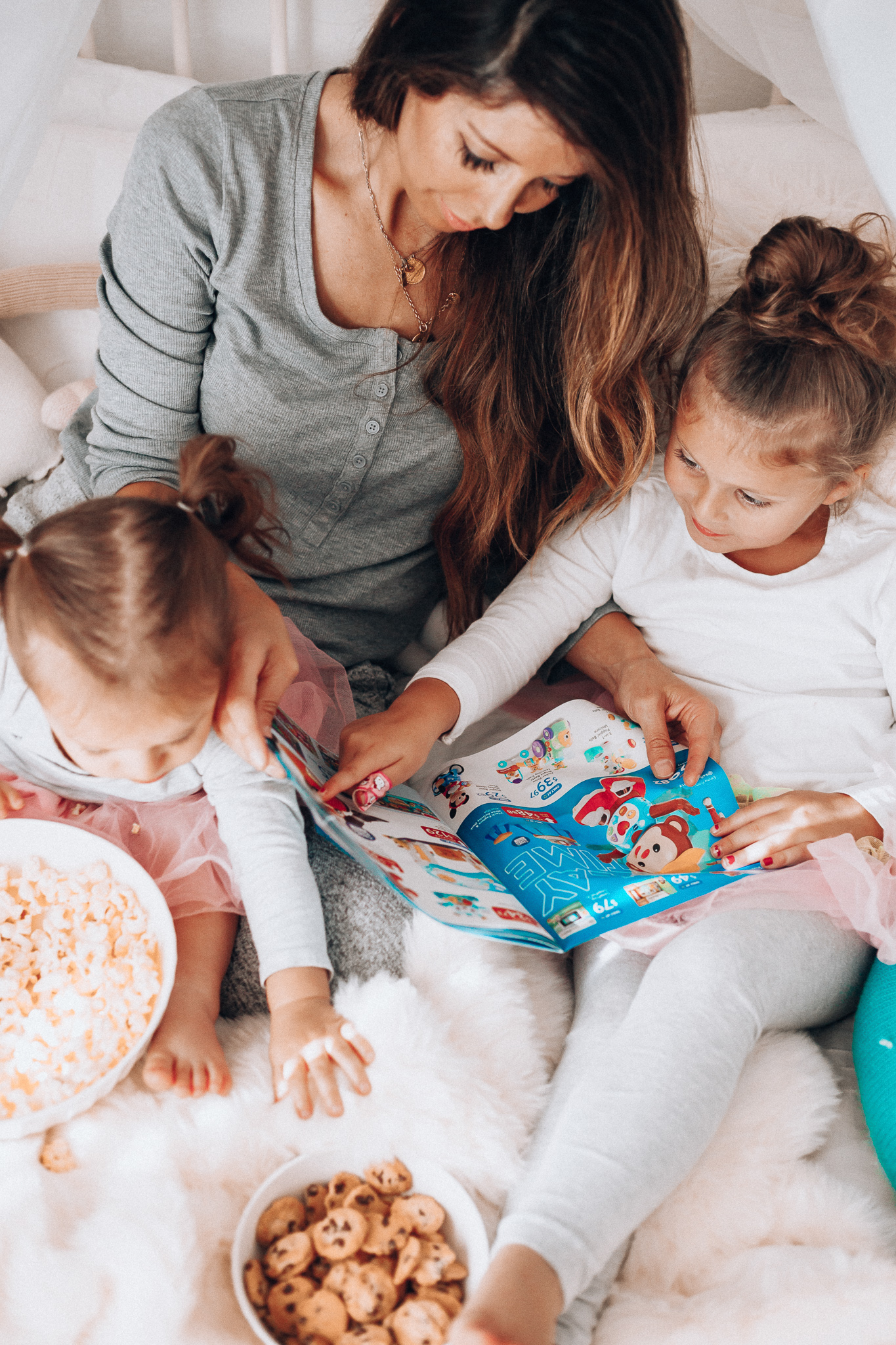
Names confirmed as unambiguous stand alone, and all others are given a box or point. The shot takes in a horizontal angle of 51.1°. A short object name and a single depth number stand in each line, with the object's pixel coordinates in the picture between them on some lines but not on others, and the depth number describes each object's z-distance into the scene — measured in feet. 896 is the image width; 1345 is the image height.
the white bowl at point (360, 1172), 2.14
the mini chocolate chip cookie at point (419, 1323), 2.01
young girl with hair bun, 2.35
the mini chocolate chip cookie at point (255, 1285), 2.06
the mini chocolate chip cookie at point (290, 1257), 2.08
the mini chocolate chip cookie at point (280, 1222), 2.15
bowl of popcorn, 2.38
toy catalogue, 2.67
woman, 2.48
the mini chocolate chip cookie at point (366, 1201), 2.21
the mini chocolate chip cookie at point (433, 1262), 2.10
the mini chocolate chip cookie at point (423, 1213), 2.19
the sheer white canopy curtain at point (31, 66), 2.55
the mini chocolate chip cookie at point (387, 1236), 2.13
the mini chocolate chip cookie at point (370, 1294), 2.04
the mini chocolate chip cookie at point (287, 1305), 2.05
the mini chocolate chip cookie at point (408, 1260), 2.10
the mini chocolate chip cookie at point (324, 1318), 2.02
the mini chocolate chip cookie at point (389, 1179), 2.27
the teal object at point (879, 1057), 2.54
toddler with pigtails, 2.30
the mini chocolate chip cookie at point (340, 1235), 2.09
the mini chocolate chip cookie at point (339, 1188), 2.23
